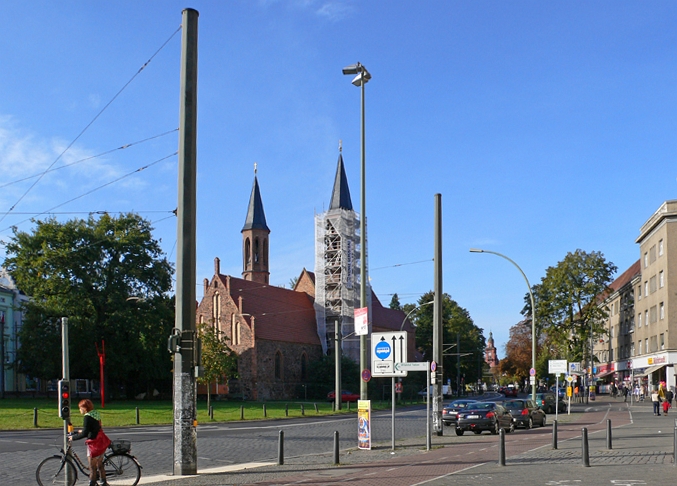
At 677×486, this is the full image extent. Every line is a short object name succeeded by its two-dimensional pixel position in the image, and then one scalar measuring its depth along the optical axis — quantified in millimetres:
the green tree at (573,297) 71500
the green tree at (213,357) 58375
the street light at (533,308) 37350
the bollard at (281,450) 16875
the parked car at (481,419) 28750
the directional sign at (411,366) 20133
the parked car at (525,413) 32719
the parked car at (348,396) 72688
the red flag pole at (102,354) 50450
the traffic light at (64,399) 13641
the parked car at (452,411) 32594
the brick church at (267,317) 79000
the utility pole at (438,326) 25469
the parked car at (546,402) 47044
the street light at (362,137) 23148
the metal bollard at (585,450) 15633
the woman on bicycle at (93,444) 12422
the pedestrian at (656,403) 42675
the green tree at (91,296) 58219
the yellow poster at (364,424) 20047
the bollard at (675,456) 14855
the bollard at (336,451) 17233
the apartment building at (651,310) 62406
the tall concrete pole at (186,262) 14922
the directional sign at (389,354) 20156
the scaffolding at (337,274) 87188
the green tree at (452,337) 103938
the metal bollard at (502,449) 15589
